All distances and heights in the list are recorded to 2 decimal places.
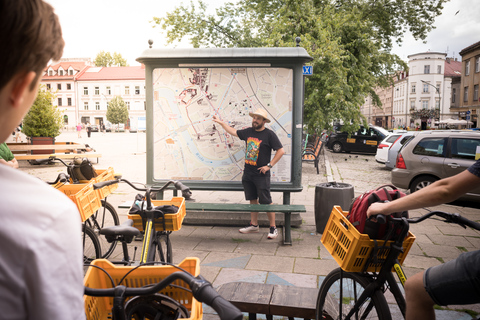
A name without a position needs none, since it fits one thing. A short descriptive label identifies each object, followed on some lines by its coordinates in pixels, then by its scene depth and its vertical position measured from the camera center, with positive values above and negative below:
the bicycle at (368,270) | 2.36 -0.94
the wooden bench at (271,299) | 2.91 -1.37
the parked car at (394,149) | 14.87 -1.02
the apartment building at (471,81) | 47.12 +5.24
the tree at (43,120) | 17.84 +0.04
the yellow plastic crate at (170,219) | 3.73 -0.96
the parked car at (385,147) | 15.81 -1.02
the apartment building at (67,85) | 82.81 +7.66
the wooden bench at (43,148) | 15.07 -1.14
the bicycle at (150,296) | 1.27 -0.83
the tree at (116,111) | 72.38 +1.88
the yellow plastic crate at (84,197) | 4.15 -0.85
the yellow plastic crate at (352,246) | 2.40 -0.80
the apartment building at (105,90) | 81.19 +6.54
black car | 22.41 -1.04
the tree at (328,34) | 13.48 +3.82
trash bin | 6.41 -1.29
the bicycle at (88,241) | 4.67 -1.49
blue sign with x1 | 9.79 +1.32
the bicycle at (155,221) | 3.50 -0.96
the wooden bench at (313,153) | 14.56 -1.18
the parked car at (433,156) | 9.03 -0.82
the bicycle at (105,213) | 5.09 -1.33
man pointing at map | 6.12 -0.56
